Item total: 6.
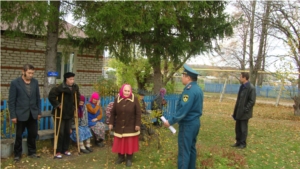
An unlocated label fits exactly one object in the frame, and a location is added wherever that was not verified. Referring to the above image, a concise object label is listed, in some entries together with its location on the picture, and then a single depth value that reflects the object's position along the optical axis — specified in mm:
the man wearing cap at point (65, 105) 4977
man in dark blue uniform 4055
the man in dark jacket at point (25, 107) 4582
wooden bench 5328
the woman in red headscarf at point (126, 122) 4711
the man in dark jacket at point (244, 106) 6207
